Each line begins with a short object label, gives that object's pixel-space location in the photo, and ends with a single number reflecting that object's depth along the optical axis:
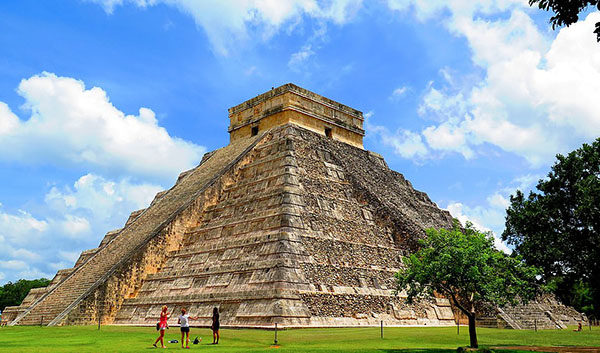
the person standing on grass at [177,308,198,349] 12.20
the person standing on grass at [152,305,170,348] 12.13
